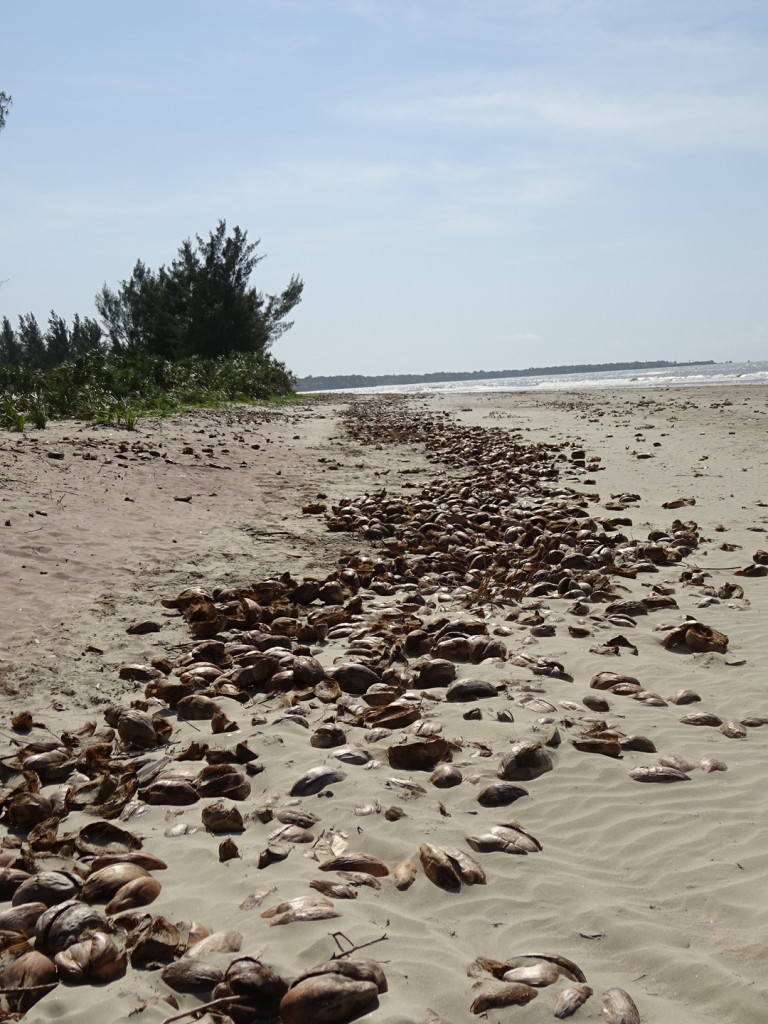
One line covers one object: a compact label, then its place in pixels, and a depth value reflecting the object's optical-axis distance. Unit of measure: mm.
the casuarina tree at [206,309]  36562
